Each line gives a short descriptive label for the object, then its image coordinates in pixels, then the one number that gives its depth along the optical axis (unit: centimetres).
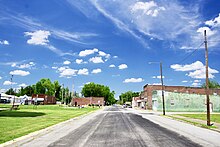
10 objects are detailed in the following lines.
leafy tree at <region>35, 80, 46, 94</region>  10459
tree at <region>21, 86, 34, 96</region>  11868
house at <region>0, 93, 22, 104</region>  8343
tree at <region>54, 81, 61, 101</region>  11102
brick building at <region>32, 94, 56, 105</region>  7732
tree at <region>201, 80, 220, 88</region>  10315
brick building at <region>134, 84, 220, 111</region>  4324
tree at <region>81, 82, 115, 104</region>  10841
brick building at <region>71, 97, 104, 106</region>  9101
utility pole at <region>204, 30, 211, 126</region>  1468
